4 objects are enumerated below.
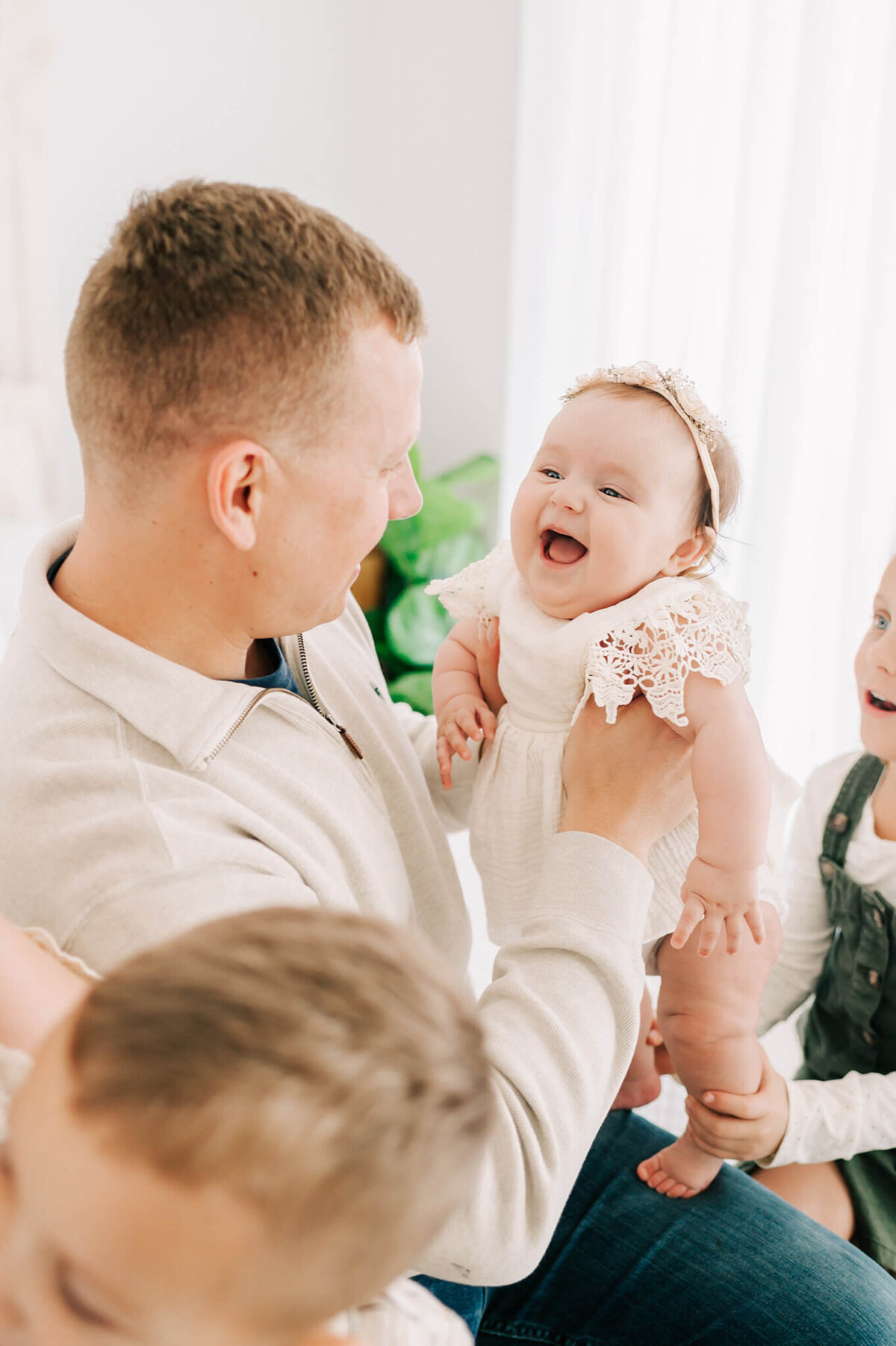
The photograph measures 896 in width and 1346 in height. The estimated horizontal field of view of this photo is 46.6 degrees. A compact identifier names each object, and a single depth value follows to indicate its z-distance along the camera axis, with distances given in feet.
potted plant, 9.47
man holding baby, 2.63
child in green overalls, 4.14
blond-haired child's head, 1.20
